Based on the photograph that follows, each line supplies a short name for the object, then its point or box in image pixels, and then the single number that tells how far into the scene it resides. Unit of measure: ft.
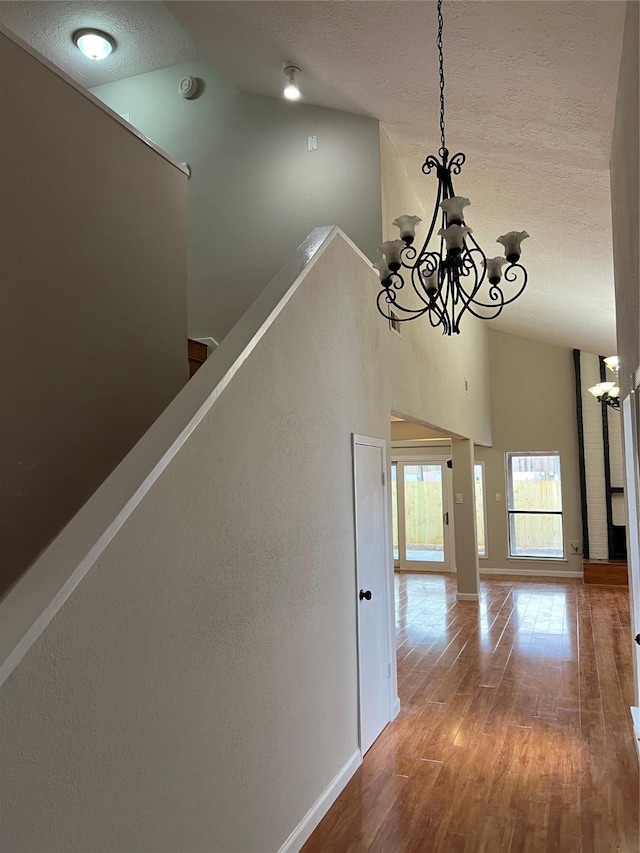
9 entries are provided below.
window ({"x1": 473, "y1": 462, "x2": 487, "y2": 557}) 35.22
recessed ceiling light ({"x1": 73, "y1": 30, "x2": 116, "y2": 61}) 15.93
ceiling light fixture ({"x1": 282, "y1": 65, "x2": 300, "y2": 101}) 15.02
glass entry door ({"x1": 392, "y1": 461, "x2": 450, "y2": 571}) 35.42
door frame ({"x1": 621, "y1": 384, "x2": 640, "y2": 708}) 9.83
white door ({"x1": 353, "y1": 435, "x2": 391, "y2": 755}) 12.45
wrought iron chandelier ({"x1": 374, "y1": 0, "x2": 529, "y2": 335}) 8.72
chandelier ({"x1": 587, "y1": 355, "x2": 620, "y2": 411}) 25.47
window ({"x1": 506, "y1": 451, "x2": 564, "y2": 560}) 34.04
